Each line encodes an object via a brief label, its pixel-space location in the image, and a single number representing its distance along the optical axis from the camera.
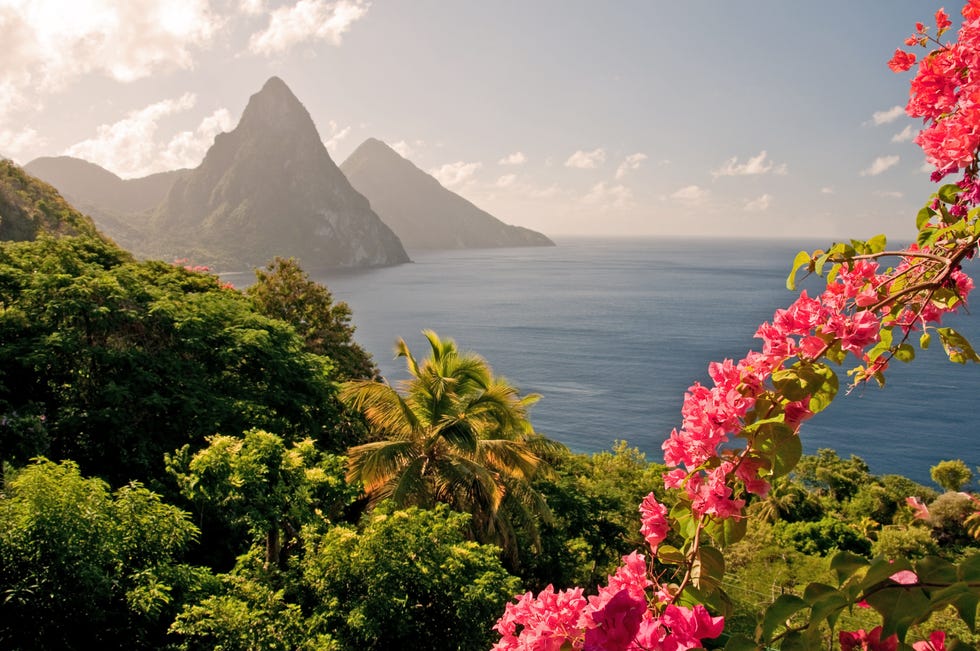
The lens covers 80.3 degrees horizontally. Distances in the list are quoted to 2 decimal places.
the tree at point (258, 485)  5.83
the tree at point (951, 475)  27.69
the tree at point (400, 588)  5.59
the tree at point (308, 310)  16.27
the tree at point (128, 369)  8.47
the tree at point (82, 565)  4.58
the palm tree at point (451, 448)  8.84
